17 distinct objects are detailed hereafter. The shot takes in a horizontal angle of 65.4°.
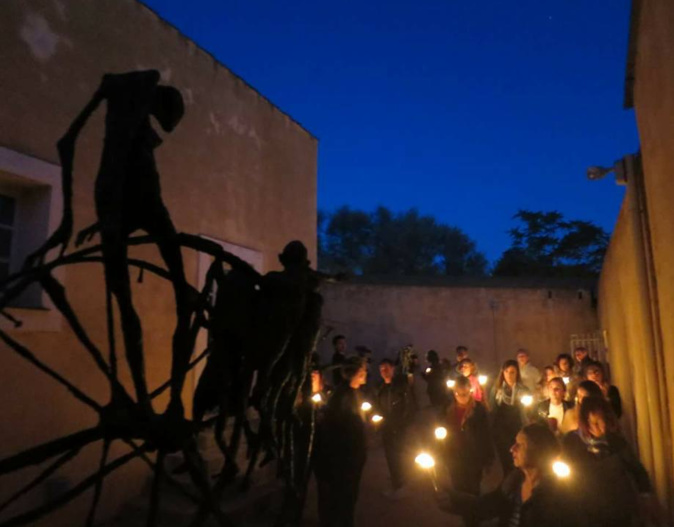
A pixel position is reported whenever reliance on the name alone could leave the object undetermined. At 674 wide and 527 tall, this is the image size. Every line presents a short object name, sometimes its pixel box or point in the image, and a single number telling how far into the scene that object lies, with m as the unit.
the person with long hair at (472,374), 7.02
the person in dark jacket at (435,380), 8.19
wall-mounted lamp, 5.47
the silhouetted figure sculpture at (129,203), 1.32
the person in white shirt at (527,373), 7.51
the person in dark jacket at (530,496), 2.94
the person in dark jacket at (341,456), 4.19
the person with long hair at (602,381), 5.72
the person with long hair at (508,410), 6.31
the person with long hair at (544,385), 6.74
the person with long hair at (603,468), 3.17
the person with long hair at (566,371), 6.96
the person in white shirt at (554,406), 5.67
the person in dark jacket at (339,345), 7.61
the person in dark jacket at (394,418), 6.61
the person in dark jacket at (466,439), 5.16
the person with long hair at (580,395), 4.59
